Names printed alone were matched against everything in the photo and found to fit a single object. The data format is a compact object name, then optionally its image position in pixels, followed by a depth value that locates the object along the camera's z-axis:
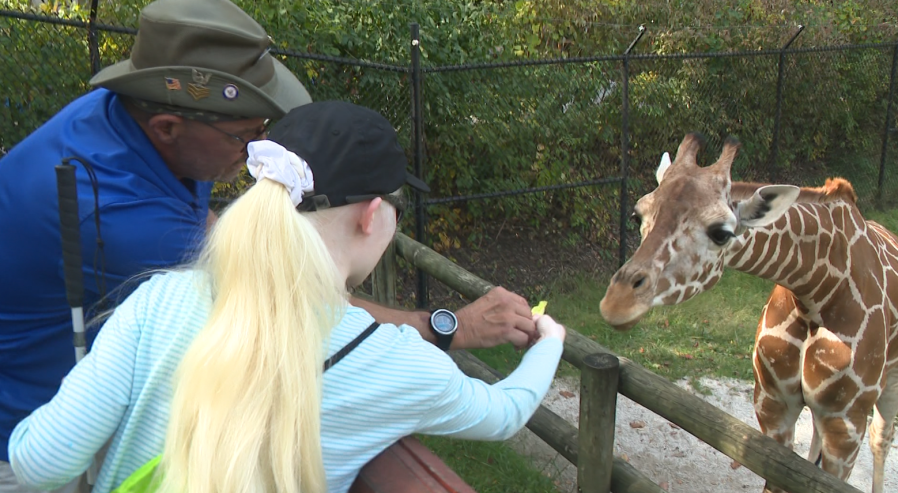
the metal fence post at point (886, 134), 9.10
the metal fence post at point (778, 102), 7.72
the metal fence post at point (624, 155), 6.28
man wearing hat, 1.49
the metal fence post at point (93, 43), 3.97
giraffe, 2.66
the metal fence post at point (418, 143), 4.97
